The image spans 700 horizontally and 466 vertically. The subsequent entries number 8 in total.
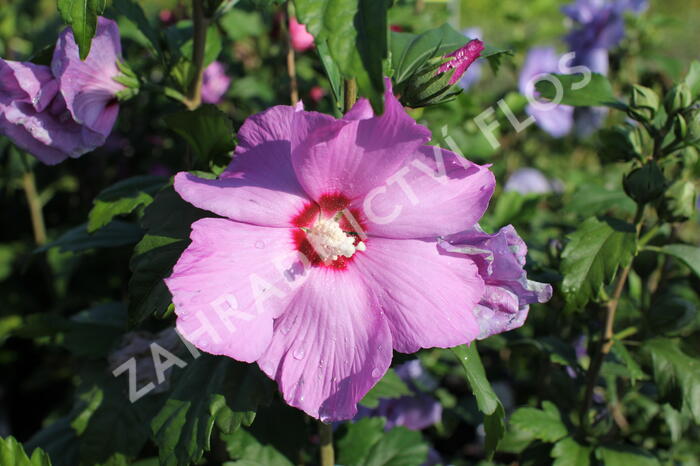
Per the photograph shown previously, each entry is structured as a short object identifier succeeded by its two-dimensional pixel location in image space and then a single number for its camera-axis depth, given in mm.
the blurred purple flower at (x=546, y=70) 768
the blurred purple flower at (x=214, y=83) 546
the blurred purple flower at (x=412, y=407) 497
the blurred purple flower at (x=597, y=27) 703
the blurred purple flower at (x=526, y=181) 716
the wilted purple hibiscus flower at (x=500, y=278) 325
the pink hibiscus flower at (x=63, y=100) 351
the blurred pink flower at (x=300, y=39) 539
